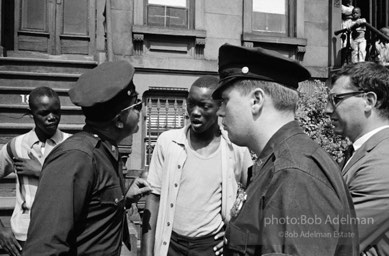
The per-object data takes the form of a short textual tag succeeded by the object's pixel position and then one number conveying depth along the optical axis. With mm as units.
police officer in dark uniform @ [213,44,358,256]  1532
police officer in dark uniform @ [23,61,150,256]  2135
